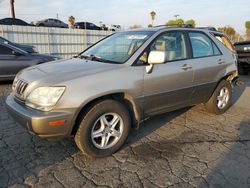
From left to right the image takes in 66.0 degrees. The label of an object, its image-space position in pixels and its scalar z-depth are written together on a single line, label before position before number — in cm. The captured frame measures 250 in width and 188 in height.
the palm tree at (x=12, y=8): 2072
